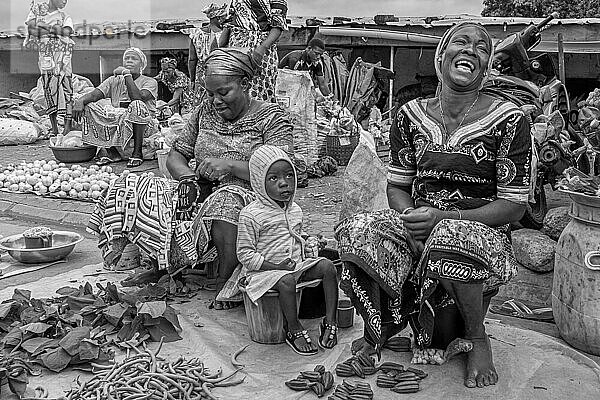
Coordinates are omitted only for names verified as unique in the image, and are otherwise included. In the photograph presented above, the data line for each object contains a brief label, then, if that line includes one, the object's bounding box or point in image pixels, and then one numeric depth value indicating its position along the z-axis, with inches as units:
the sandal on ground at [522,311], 152.9
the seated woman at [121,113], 335.6
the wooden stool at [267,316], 128.0
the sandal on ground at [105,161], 341.4
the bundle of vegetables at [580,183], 129.0
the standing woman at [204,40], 236.7
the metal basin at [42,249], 189.0
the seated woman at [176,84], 438.9
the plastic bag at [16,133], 435.2
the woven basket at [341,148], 340.2
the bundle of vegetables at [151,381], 106.4
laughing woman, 112.9
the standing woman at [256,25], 227.9
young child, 127.2
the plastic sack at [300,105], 306.7
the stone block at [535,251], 174.4
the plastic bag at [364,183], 185.3
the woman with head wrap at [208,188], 150.9
